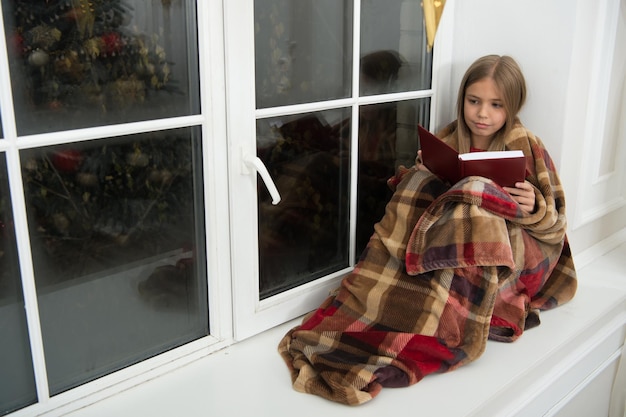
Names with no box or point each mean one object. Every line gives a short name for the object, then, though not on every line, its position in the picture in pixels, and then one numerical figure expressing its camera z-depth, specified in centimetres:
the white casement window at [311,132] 138
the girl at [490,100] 165
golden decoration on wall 168
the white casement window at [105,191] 110
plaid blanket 137
